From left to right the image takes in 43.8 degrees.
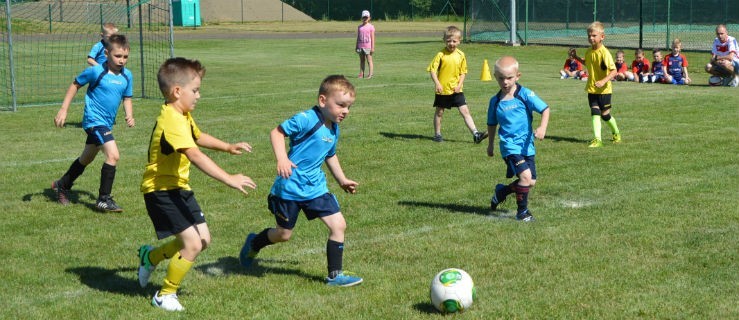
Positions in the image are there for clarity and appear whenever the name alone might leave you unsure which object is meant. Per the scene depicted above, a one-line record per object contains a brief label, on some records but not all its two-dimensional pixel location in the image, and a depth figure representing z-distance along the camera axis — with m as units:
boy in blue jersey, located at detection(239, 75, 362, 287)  6.98
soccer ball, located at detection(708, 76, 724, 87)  23.95
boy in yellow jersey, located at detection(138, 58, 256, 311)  6.38
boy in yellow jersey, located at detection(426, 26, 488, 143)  14.91
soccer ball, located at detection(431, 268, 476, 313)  6.29
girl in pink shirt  26.45
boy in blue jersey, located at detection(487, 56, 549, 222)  9.28
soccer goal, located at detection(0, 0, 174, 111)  23.05
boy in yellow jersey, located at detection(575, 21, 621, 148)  14.41
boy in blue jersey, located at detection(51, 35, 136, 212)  9.95
